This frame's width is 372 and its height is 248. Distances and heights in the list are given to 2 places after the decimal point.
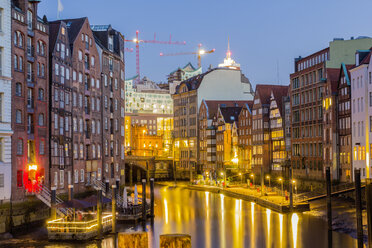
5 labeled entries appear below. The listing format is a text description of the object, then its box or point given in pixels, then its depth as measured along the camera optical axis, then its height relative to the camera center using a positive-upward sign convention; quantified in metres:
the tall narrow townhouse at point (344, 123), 80.75 +3.24
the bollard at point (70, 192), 57.49 -4.04
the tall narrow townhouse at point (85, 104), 69.75 +5.53
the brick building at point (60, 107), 62.19 +4.63
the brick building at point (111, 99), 79.69 +6.99
